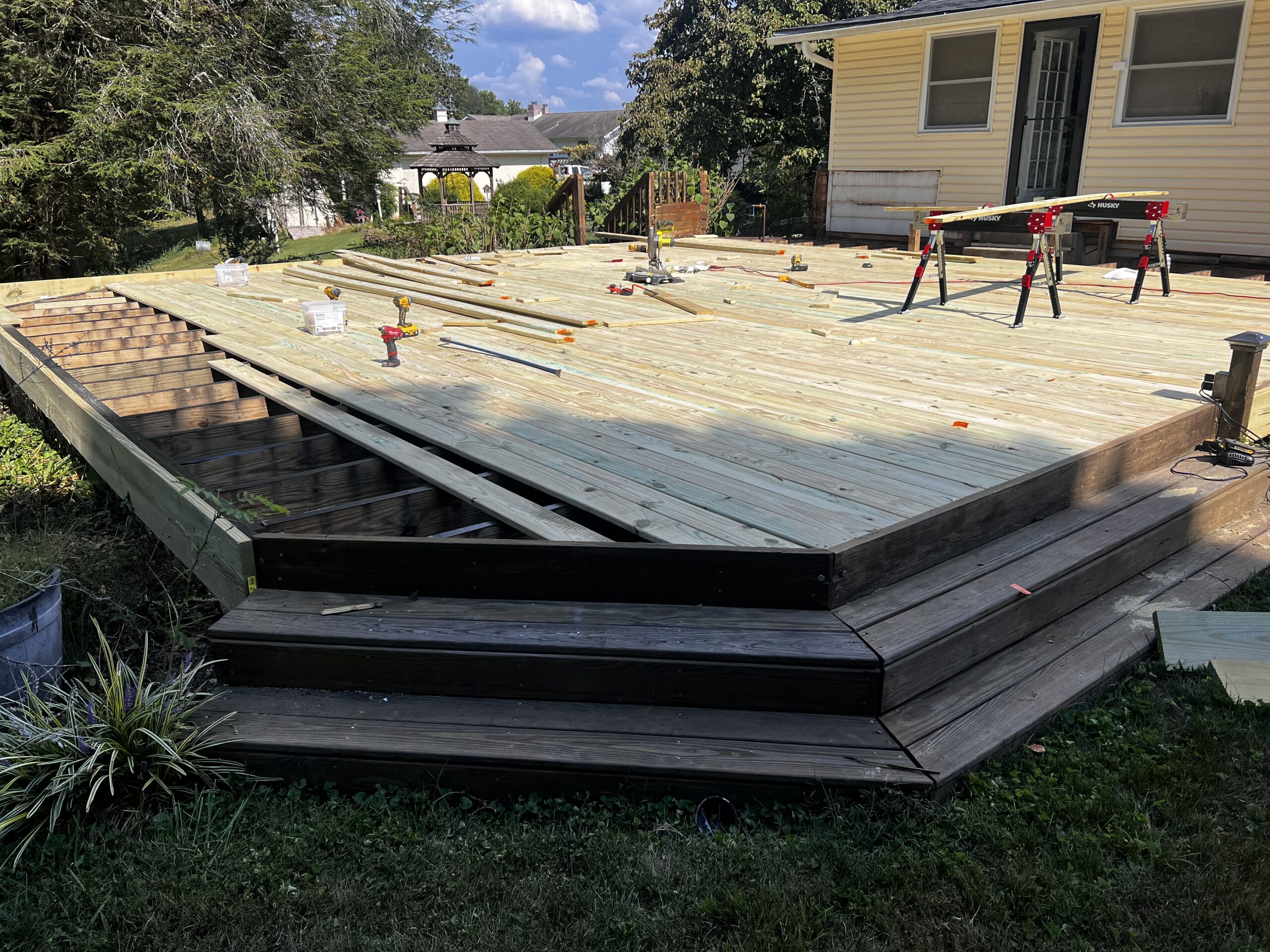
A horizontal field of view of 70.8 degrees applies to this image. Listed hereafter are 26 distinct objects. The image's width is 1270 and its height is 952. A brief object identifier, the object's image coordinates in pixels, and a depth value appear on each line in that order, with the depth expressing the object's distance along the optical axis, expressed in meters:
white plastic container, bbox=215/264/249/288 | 8.60
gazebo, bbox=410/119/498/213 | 27.78
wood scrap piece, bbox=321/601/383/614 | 2.71
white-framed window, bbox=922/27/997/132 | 10.95
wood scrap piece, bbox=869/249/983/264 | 9.33
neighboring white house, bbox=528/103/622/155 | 60.59
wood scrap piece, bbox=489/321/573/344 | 5.68
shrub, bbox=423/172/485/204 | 32.47
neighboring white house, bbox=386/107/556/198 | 47.97
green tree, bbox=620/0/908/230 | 19.78
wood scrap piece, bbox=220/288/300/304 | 7.45
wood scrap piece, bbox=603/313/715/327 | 6.34
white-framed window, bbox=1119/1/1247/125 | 8.95
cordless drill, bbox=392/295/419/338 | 5.71
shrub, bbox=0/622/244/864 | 2.23
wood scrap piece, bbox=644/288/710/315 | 6.88
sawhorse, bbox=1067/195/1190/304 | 6.66
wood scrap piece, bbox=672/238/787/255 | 11.20
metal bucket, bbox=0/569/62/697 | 2.54
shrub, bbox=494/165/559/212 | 24.66
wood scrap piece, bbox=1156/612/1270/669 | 2.70
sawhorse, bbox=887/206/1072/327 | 5.96
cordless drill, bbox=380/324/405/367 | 4.95
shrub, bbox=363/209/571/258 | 12.88
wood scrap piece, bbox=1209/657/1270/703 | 2.55
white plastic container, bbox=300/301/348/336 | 5.88
